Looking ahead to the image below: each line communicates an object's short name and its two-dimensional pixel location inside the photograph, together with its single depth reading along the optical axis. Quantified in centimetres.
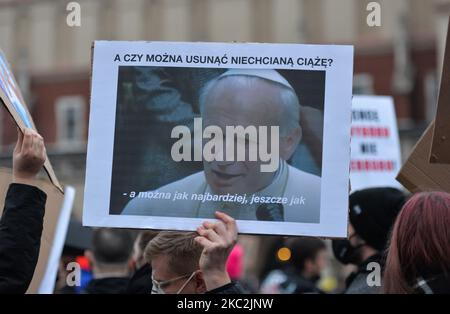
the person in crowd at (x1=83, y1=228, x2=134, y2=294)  963
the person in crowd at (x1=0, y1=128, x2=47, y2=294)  585
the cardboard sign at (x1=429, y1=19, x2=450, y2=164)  595
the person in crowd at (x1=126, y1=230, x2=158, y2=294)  789
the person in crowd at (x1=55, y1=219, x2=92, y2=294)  1116
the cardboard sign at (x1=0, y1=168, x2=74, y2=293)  698
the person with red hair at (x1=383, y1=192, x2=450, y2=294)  517
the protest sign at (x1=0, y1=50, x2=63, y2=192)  633
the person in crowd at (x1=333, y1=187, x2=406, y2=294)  861
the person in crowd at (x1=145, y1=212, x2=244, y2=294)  679
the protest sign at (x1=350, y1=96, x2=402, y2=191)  1195
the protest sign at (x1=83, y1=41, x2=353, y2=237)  616
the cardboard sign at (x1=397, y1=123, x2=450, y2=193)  686
